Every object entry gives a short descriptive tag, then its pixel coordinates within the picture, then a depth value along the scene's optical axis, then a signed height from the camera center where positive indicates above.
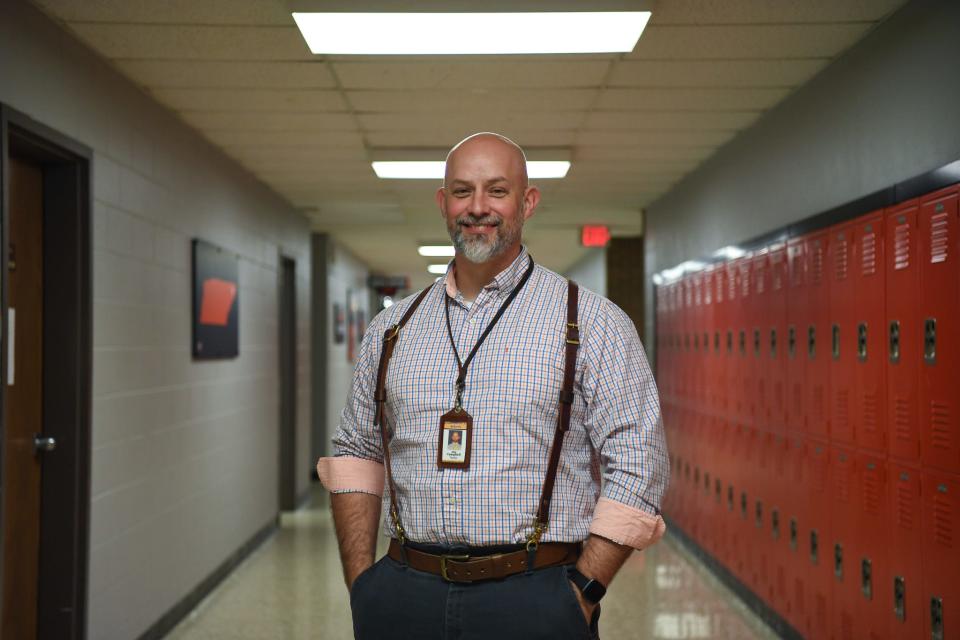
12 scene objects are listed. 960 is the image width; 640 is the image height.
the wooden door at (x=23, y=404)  3.24 -0.18
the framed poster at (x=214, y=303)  4.93 +0.23
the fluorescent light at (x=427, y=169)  5.75 +1.04
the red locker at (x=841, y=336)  3.54 +0.02
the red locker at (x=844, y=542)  3.57 -0.73
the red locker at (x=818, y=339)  3.80 +0.01
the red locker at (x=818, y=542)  3.84 -0.79
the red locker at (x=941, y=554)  2.77 -0.61
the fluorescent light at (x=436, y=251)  10.89 +1.06
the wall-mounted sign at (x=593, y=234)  8.90 +0.97
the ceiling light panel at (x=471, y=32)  3.17 +1.03
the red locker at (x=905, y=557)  3.02 -0.67
